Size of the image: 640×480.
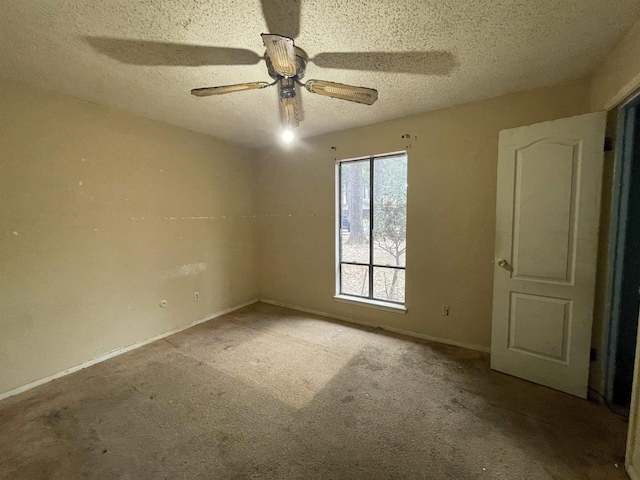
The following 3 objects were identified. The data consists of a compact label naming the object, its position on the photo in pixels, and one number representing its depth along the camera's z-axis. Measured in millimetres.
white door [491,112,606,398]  1855
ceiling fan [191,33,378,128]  1572
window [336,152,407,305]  3154
